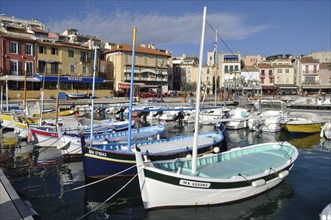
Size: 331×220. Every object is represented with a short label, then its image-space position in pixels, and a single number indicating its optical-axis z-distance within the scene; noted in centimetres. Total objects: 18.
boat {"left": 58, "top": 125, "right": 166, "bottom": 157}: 1944
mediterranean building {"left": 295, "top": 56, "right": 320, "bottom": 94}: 8431
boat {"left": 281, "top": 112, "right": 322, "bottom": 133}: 3039
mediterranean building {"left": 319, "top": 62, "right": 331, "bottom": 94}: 8238
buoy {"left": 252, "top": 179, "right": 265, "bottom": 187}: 1176
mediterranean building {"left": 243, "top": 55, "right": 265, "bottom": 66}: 10094
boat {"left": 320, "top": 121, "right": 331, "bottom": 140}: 2837
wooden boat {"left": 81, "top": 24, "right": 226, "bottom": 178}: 1432
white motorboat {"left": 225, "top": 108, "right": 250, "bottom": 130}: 3425
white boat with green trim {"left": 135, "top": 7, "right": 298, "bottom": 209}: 1048
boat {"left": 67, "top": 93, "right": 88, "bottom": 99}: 5789
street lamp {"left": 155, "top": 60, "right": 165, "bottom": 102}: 8032
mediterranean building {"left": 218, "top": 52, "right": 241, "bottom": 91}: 8706
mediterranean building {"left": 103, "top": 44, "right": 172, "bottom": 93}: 7306
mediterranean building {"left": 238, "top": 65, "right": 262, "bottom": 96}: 8362
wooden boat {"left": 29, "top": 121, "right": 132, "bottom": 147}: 2198
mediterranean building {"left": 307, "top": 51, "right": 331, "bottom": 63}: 9362
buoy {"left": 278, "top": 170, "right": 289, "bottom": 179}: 1287
